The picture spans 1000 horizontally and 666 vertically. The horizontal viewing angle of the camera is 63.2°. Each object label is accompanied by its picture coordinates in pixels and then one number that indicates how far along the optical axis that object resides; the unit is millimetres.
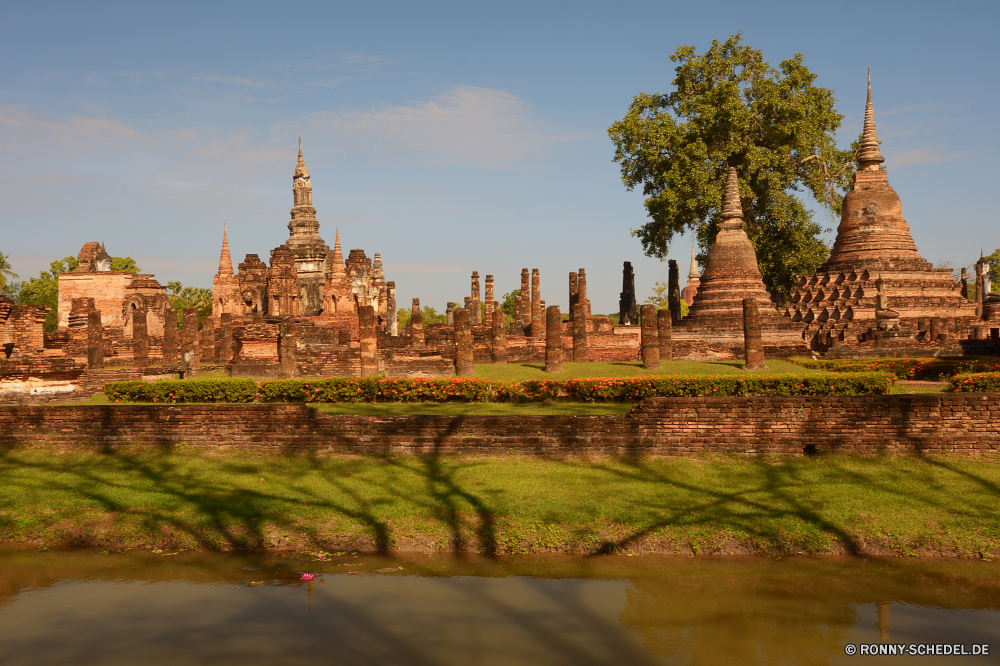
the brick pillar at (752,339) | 21094
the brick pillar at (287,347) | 20453
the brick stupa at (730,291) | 26250
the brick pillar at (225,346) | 29422
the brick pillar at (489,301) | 41144
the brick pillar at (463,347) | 20641
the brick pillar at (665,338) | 23969
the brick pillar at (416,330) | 26780
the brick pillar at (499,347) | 24234
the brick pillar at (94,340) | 21703
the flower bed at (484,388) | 12836
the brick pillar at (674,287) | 38469
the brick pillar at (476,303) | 42156
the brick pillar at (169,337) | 25822
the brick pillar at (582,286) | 39844
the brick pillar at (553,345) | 21062
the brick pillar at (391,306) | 45791
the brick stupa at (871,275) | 30703
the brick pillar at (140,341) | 25688
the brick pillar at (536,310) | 32500
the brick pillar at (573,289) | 44594
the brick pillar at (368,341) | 20641
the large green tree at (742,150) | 32781
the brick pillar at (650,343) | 21312
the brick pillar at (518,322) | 40688
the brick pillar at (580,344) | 23734
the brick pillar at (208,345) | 30506
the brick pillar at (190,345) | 22250
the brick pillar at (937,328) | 26870
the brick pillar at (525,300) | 43375
